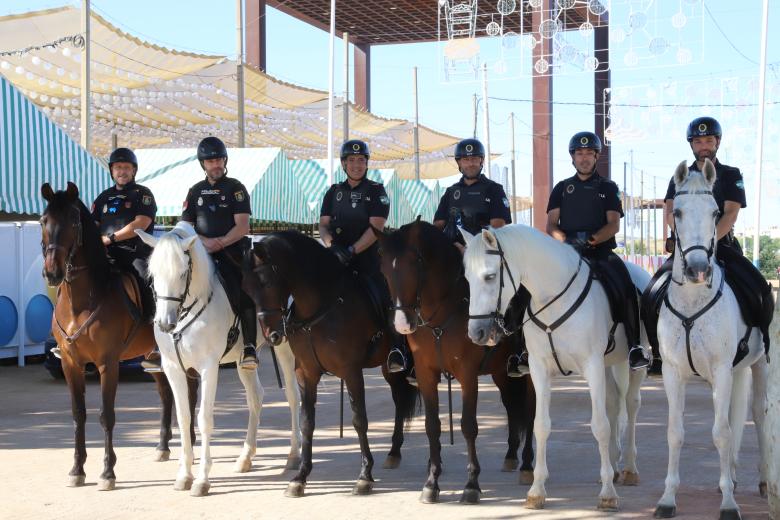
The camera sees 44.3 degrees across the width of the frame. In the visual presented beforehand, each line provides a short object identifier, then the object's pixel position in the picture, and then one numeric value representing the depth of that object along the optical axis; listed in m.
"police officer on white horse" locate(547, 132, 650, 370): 8.02
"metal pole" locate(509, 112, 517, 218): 55.90
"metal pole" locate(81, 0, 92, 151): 20.91
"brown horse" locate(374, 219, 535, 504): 7.11
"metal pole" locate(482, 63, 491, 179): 40.50
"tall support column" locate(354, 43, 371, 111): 46.81
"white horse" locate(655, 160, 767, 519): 6.61
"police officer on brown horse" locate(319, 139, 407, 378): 8.51
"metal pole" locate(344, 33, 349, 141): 31.84
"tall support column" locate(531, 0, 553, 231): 35.78
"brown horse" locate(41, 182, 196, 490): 8.07
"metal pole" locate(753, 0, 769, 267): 26.91
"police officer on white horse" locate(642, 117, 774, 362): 7.23
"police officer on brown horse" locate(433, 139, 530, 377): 8.48
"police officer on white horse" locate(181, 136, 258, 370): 8.57
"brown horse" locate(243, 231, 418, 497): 7.69
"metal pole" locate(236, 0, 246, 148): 27.88
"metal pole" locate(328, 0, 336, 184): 26.52
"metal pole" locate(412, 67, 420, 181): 42.97
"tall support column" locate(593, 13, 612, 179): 36.38
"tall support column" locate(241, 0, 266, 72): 36.69
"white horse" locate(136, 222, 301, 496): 7.58
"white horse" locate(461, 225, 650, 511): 6.97
